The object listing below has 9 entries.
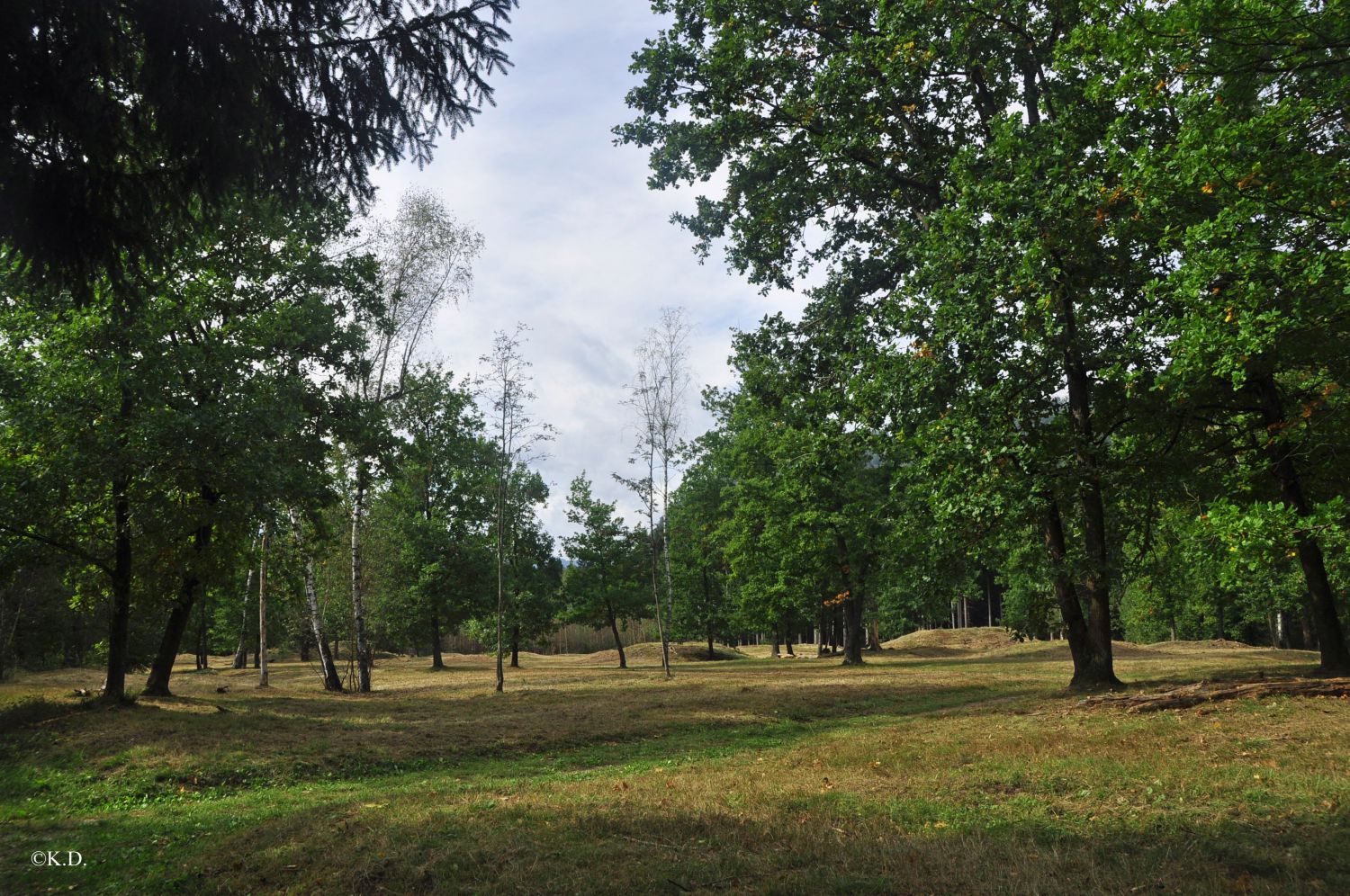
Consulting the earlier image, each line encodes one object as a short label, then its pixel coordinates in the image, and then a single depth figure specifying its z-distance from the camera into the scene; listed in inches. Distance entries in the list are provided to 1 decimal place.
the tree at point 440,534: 1612.9
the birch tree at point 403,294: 1024.9
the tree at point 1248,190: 423.8
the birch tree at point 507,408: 1040.2
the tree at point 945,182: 568.7
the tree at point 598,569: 1900.8
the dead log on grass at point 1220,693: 527.5
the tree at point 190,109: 176.2
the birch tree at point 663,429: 1173.7
